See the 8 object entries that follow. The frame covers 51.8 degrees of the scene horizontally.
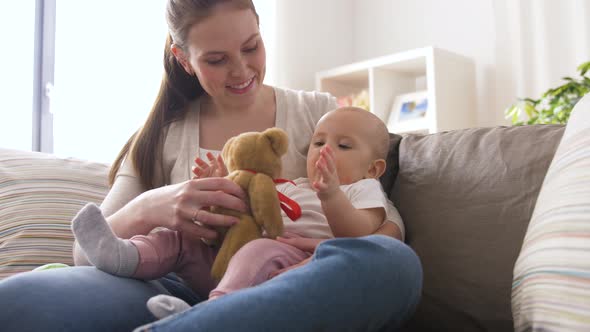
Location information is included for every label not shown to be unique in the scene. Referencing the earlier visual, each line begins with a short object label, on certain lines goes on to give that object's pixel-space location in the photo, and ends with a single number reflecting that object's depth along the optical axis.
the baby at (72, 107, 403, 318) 0.92
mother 0.75
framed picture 3.30
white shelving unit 3.14
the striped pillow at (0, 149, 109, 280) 1.44
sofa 1.04
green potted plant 2.37
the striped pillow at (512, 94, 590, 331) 0.75
